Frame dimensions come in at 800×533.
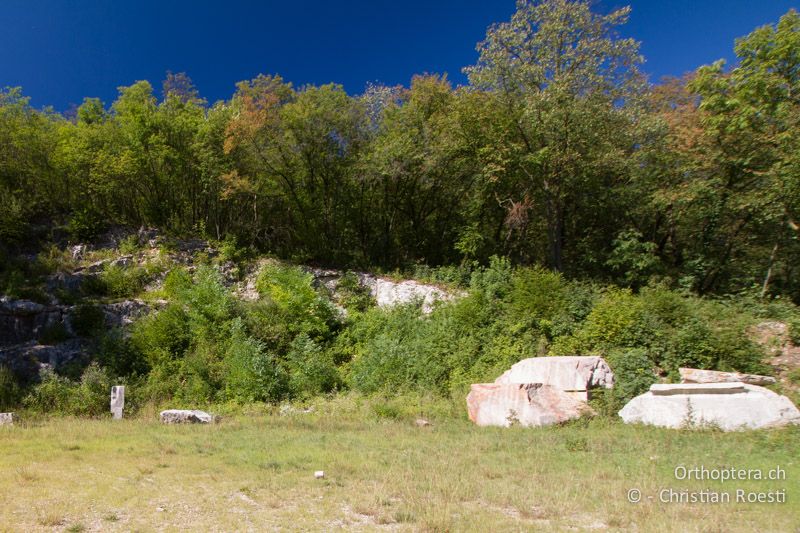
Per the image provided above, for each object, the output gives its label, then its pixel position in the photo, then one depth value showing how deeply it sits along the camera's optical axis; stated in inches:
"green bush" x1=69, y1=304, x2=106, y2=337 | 676.1
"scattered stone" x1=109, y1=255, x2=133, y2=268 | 822.2
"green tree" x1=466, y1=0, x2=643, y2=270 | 697.0
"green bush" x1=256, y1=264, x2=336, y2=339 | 690.2
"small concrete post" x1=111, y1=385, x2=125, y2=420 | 515.8
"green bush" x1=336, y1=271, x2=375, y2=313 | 772.6
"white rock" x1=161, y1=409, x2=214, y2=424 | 455.2
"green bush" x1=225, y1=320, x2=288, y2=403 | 553.6
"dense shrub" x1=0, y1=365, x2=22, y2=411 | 555.8
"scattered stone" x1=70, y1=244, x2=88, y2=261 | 834.2
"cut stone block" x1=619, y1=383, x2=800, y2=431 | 345.7
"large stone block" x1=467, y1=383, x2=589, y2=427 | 400.2
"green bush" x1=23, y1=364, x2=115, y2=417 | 550.9
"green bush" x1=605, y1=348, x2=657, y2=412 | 423.2
